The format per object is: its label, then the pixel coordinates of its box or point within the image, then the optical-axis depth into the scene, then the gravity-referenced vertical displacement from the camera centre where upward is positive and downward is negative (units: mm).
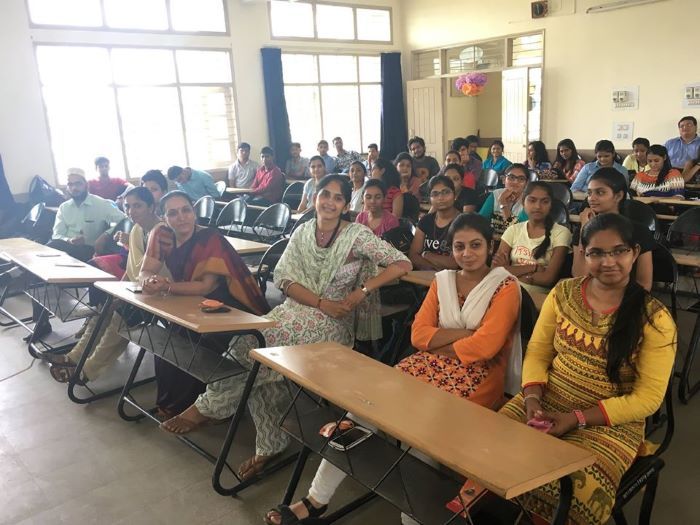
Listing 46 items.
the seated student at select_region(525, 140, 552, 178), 7664 -497
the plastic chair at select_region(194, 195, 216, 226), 6055 -777
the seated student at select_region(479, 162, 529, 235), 3922 -539
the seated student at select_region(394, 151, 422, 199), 5824 -506
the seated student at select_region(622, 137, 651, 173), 6465 -434
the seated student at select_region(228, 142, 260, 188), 8445 -541
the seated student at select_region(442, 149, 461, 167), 6172 -378
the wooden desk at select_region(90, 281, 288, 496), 2264 -983
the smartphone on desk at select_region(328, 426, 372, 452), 1881 -1002
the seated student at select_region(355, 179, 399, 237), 3869 -559
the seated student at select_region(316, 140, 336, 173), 8883 -408
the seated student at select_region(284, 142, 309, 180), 9008 -552
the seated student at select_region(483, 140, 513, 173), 7559 -521
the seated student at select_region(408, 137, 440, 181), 6946 -444
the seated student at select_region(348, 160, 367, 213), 5238 -459
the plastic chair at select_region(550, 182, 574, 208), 4945 -645
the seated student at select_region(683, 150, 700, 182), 6387 -669
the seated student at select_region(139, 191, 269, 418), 2801 -660
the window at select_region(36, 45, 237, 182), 7555 +410
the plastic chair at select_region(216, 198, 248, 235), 5732 -804
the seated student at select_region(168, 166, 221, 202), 7252 -606
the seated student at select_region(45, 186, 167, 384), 3367 -1059
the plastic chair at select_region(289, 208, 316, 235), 4577 -682
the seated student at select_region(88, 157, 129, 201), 6816 -522
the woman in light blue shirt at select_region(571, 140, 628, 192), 5969 -502
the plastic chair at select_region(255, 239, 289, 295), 3695 -825
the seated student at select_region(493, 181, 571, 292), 2926 -655
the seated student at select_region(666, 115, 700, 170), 6789 -407
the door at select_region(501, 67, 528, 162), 8836 +69
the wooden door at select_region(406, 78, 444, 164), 10148 +160
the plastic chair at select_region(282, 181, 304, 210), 7121 -780
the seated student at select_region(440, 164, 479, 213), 4266 -525
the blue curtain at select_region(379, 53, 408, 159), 10391 +252
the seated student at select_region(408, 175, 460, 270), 3354 -626
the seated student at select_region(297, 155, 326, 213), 6195 -511
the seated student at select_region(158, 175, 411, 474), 2674 -730
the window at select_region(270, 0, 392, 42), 9227 +1704
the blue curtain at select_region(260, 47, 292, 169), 9047 +373
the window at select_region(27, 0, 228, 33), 7258 +1584
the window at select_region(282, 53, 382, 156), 9656 +483
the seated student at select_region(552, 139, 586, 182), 7230 -565
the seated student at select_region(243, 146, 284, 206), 7588 -721
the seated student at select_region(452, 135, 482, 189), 6988 -448
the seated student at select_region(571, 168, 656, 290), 2861 -405
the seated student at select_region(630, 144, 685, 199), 5242 -617
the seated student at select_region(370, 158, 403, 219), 4914 -452
